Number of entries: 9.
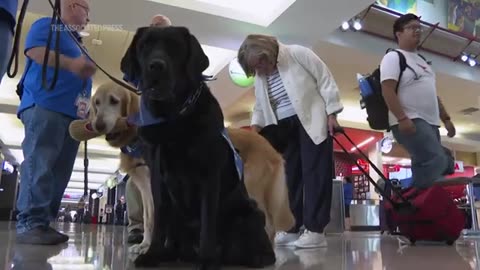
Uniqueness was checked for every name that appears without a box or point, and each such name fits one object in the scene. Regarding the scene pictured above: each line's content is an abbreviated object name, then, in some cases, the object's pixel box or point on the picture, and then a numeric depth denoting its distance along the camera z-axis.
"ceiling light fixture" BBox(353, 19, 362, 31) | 7.00
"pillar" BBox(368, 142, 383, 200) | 12.98
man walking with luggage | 3.01
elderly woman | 2.67
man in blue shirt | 2.52
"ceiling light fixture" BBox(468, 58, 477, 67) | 8.53
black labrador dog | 1.38
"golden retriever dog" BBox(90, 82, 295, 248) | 2.31
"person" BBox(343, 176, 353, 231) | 9.43
